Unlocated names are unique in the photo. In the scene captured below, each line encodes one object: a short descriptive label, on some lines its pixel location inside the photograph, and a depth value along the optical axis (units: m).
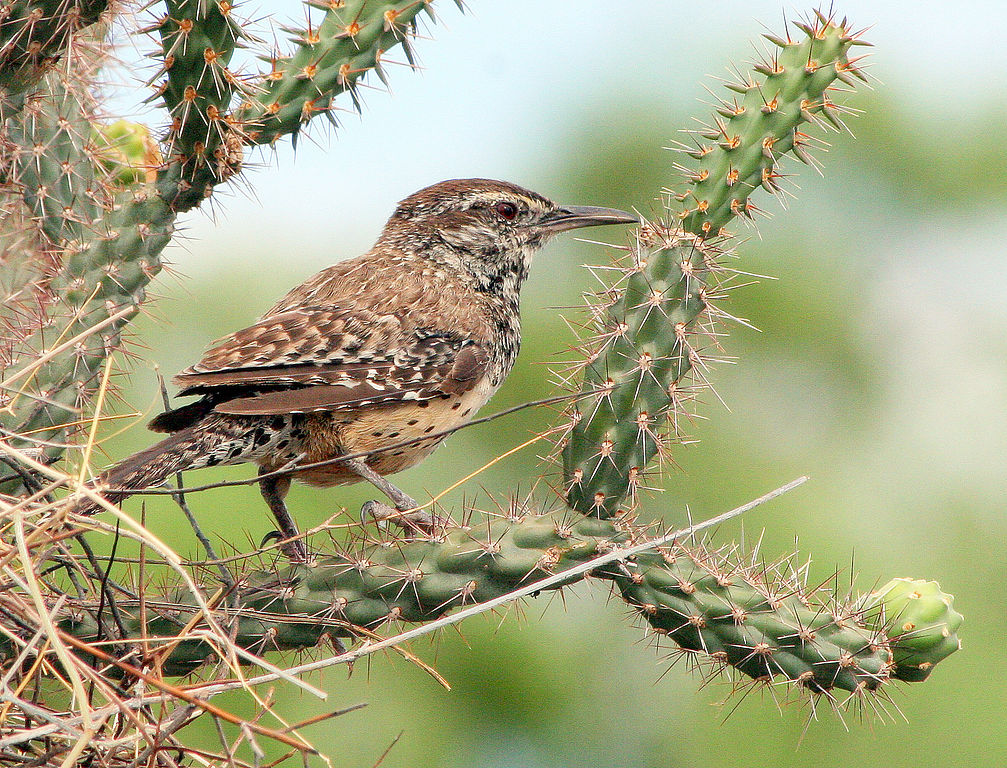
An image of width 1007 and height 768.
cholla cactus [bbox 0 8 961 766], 4.54
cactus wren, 5.34
